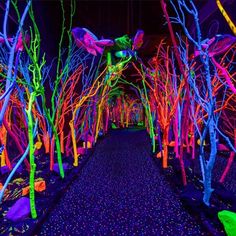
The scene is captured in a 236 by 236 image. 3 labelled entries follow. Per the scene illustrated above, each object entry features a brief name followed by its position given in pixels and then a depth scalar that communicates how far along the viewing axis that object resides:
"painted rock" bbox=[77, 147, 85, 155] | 3.34
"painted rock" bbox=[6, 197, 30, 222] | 1.37
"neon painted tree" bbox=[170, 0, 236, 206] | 1.19
